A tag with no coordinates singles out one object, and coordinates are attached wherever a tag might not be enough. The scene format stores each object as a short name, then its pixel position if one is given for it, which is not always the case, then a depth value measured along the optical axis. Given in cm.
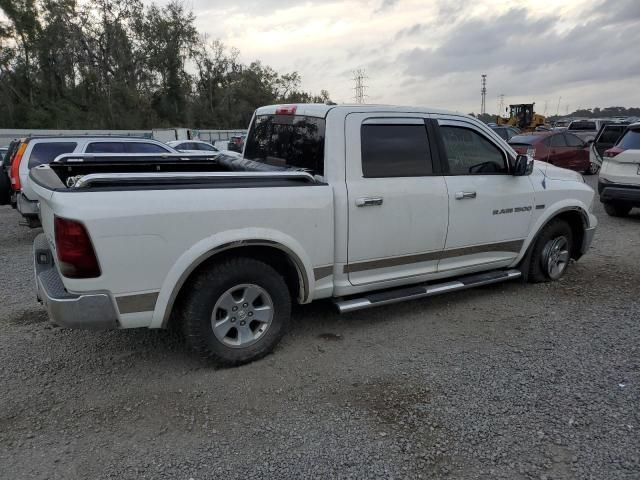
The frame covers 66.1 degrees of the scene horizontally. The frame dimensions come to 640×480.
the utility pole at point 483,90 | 8138
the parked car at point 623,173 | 848
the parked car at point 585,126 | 2500
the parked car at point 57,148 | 849
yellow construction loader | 3925
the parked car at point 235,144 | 2327
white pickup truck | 309
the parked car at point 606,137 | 1255
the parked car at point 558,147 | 1523
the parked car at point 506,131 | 2117
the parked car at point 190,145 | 2023
